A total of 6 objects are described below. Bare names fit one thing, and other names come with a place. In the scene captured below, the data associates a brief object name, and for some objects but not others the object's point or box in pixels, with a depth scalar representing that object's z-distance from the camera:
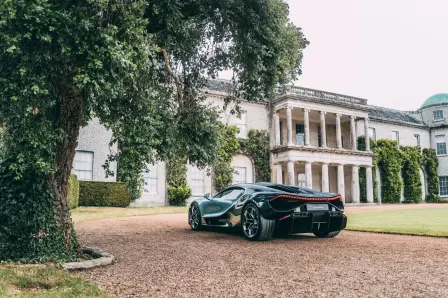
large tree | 4.67
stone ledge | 4.97
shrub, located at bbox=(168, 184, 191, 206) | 25.36
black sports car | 7.10
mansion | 24.00
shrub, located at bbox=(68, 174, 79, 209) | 16.89
